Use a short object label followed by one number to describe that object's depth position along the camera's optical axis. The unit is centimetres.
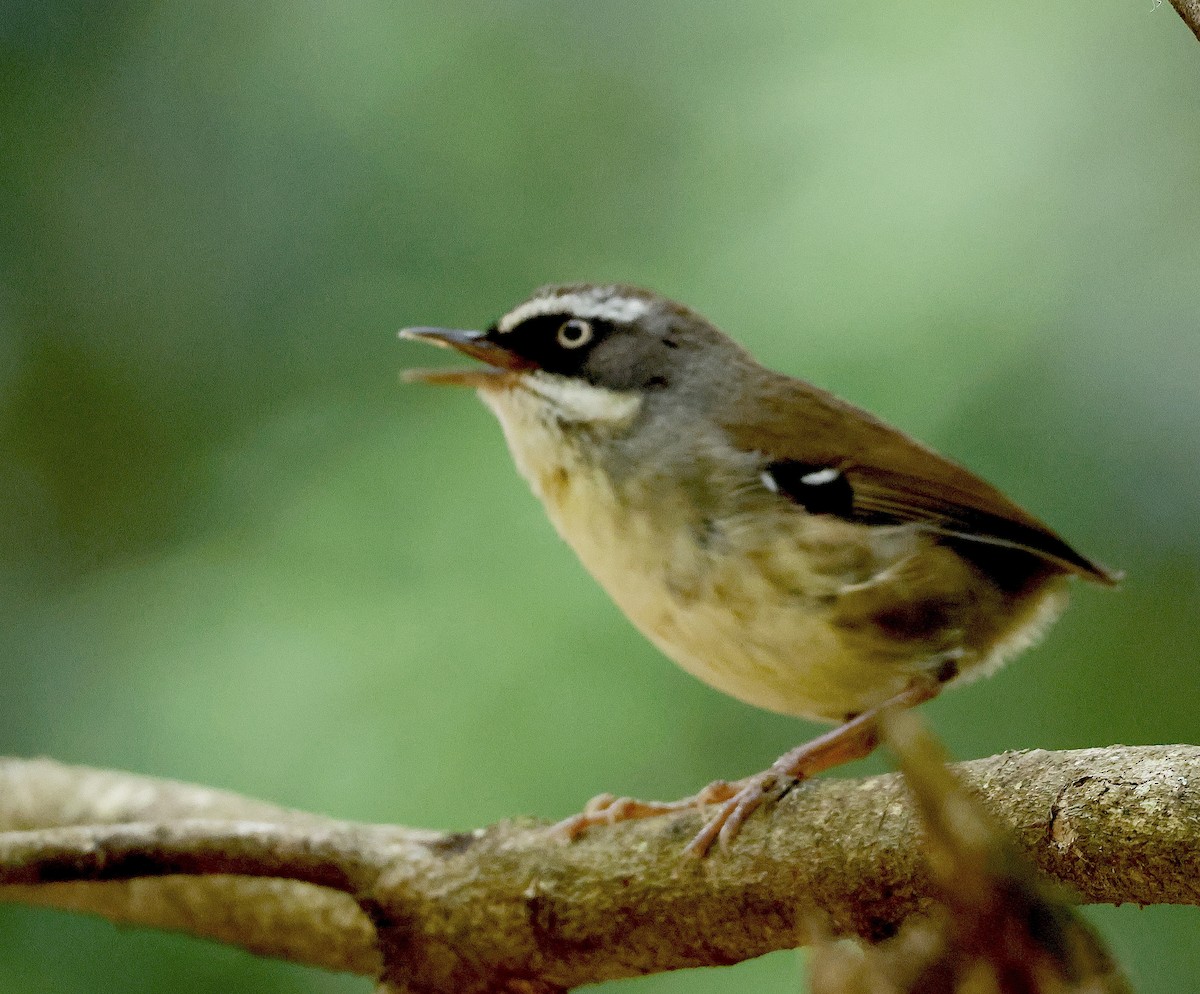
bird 561
